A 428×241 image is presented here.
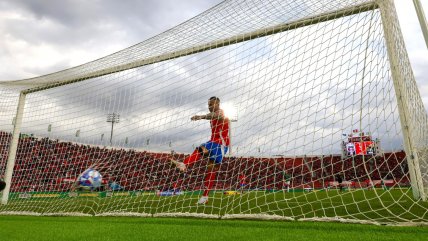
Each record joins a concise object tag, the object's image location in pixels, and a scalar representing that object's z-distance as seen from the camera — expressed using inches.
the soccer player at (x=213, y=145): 188.4
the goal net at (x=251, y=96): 146.2
